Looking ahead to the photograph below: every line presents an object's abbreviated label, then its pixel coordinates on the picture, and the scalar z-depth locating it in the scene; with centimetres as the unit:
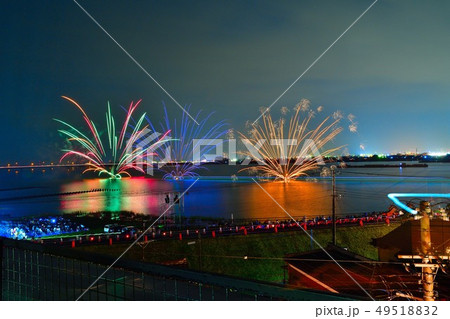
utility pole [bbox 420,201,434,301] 495
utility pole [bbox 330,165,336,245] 1564
